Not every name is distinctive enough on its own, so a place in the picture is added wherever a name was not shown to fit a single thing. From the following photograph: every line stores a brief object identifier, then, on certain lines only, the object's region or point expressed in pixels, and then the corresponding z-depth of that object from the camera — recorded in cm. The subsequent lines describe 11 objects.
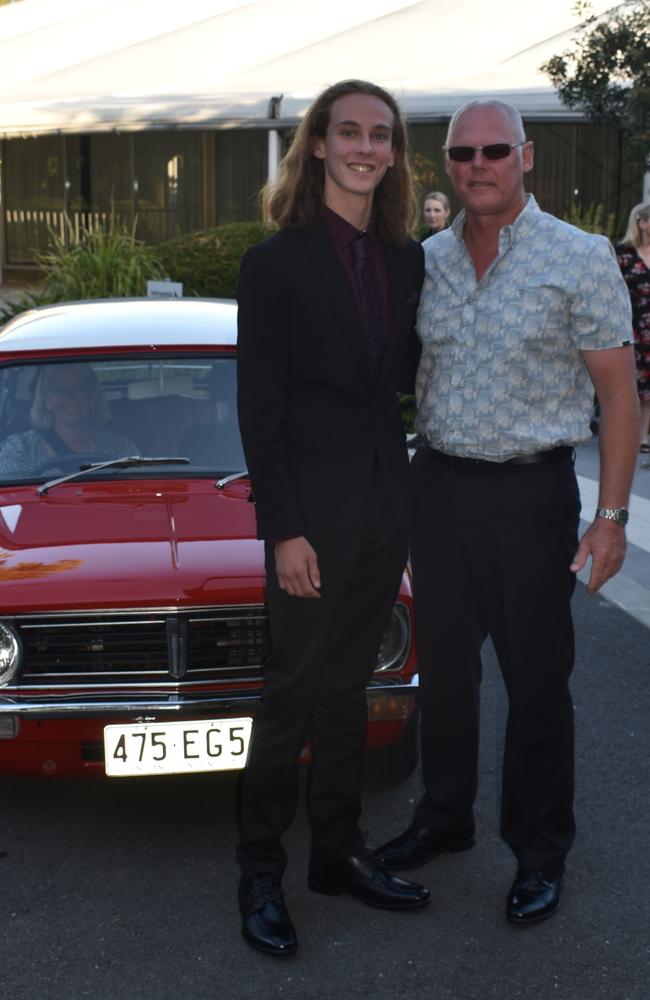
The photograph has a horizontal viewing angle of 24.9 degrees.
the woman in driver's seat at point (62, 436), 534
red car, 434
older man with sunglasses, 388
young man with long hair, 376
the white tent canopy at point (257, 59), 2091
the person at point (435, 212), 1274
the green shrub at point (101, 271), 1484
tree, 1549
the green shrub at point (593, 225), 1659
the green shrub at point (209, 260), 1585
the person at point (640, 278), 1162
